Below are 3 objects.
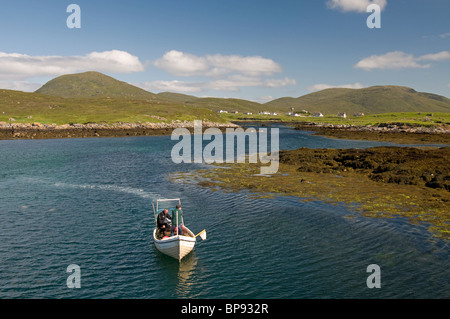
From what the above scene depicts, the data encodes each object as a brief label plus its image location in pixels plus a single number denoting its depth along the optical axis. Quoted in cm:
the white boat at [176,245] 2194
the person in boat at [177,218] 2445
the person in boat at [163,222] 2475
